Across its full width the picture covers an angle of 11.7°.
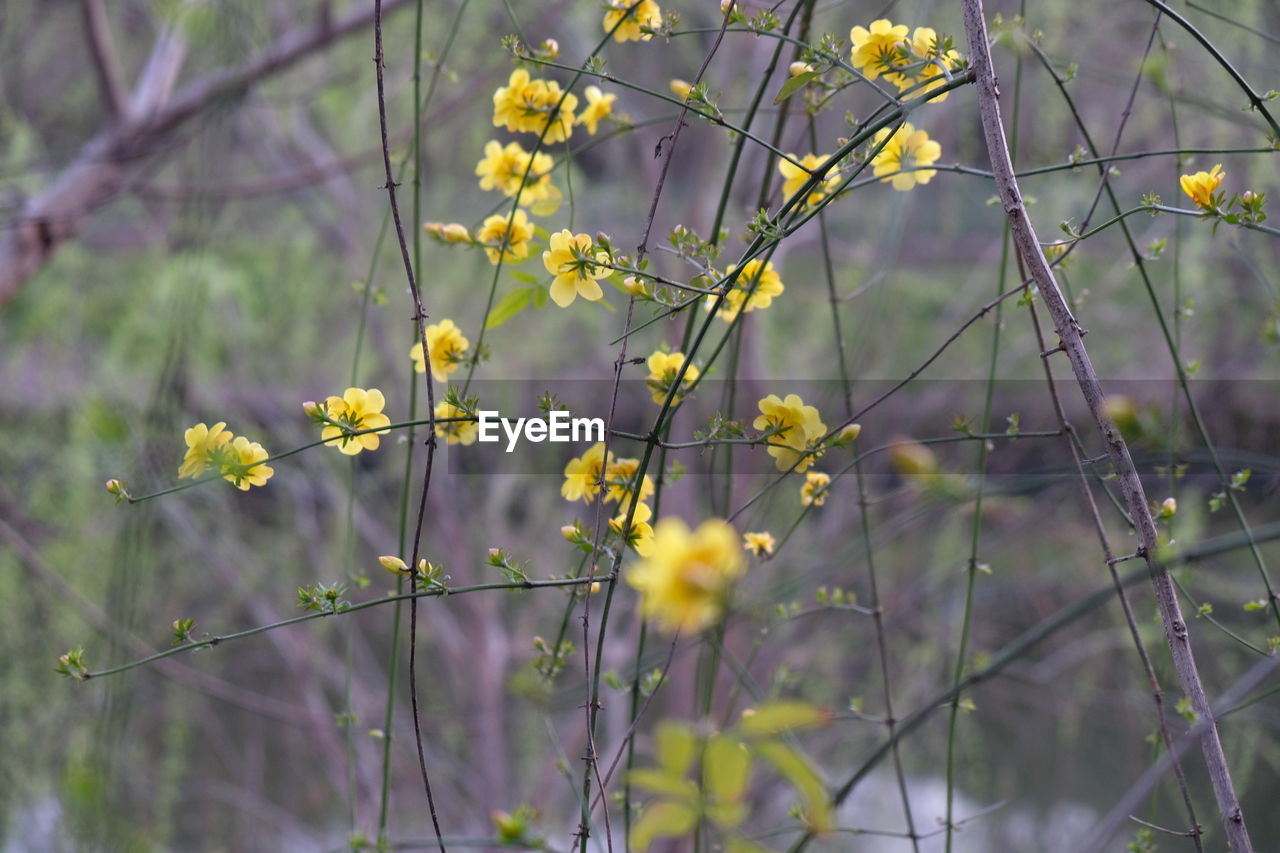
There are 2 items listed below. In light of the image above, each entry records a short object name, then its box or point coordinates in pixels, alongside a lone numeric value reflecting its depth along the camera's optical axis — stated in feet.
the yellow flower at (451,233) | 10.81
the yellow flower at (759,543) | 10.88
